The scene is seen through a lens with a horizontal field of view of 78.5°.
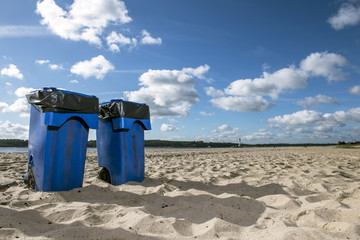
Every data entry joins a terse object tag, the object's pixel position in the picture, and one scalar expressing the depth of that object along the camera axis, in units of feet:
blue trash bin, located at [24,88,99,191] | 9.95
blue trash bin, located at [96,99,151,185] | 12.46
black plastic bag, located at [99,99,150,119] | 12.38
